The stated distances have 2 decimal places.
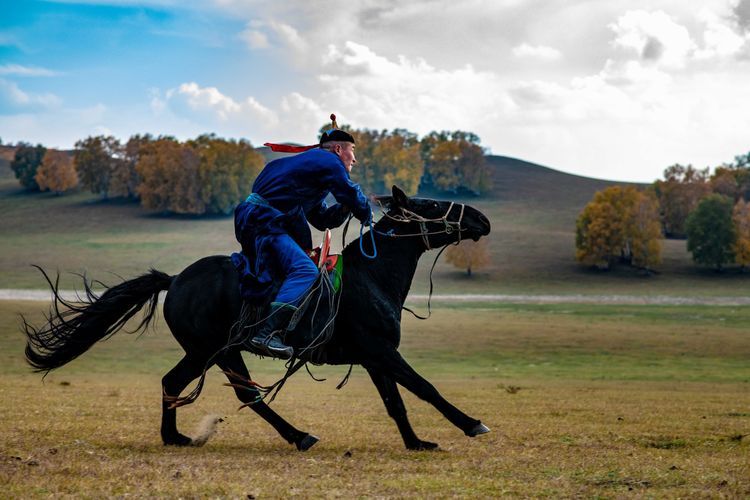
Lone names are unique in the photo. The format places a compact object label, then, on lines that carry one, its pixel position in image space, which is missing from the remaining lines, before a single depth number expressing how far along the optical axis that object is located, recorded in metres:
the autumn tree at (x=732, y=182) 129.88
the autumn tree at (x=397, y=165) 144.62
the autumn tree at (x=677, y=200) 119.38
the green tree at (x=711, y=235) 96.75
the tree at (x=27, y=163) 152.62
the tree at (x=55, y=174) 146.88
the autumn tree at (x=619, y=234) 97.81
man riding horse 9.15
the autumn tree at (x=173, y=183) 126.94
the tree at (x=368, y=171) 144.88
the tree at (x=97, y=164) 141.88
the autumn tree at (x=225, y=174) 125.62
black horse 9.25
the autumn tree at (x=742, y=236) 95.31
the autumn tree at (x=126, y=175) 140.25
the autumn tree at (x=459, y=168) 153.88
